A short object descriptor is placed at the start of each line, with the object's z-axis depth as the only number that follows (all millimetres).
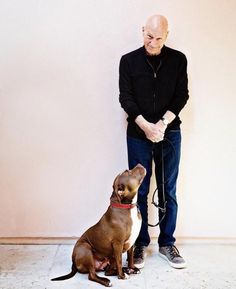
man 2395
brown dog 2305
